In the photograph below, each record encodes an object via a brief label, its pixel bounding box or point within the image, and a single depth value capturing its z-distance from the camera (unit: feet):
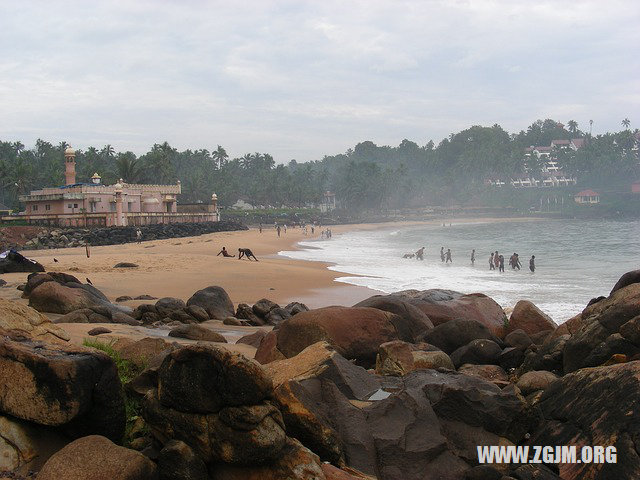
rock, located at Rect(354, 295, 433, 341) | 33.88
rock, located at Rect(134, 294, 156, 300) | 63.16
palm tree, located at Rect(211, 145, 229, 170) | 494.59
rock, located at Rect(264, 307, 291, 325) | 49.29
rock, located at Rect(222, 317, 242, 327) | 46.68
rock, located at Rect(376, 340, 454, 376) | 25.44
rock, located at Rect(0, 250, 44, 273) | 77.44
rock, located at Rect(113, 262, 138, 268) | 96.12
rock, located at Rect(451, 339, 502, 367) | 29.17
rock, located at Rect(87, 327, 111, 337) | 33.58
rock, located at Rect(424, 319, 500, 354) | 31.55
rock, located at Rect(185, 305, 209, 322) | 48.06
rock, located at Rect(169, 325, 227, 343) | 36.11
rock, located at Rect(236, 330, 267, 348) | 35.88
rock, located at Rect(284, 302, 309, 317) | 51.44
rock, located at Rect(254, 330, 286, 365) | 27.96
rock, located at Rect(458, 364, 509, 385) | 26.92
